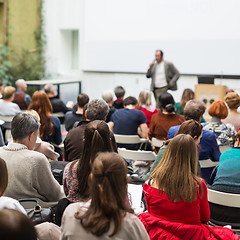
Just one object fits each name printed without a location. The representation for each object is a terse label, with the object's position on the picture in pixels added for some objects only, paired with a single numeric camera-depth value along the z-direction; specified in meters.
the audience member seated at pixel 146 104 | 6.02
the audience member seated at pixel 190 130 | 3.22
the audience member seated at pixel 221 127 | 4.46
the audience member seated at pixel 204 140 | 3.88
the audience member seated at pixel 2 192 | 2.02
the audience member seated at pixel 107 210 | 1.71
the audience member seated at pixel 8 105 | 6.29
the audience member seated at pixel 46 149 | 3.60
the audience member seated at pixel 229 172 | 3.04
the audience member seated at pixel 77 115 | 5.34
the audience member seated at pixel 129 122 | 5.20
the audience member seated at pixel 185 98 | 6.26
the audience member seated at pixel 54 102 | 6.87
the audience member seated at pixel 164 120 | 4.89
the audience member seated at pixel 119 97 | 6.34
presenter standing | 8.52
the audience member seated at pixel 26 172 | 2.72
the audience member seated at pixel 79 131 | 3.71
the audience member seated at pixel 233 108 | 5.02
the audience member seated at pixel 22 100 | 7.40
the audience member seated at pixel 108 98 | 5.94
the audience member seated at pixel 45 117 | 4.85
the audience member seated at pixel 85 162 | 2.51
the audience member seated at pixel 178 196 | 2.38
